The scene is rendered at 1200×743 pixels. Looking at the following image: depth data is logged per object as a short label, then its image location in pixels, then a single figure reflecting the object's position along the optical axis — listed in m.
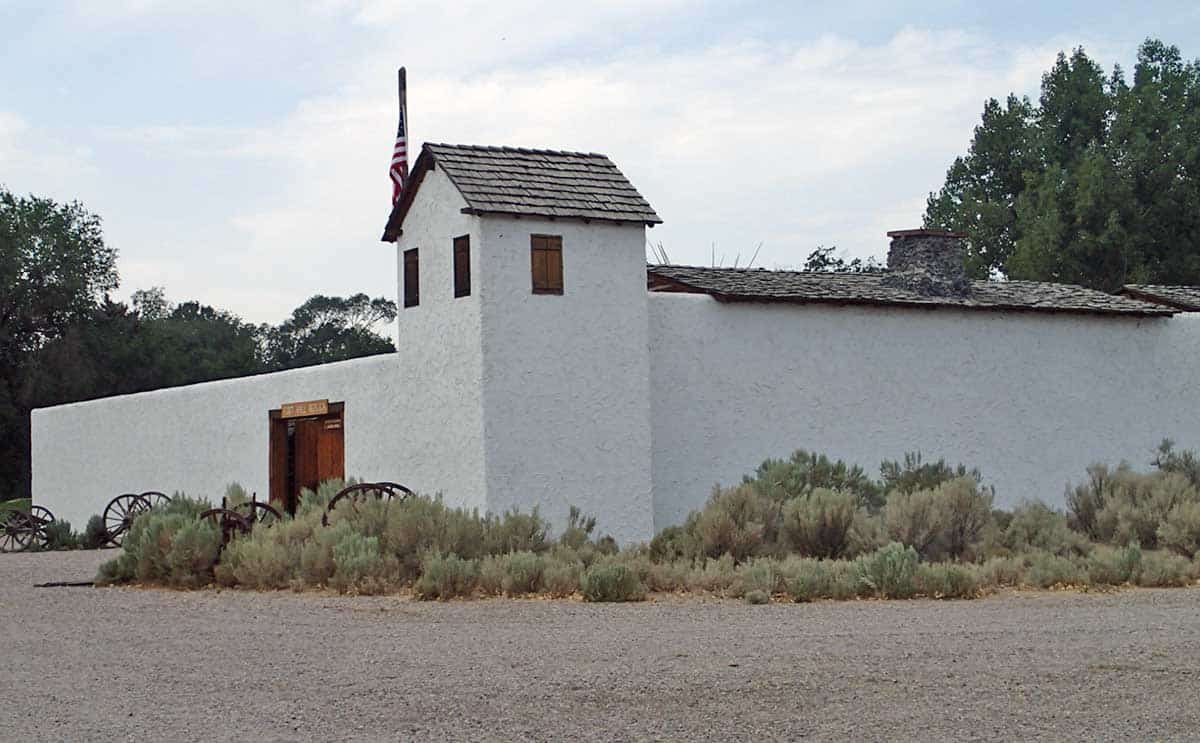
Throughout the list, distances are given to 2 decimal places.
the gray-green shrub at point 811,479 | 18.62
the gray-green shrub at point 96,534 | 25.89
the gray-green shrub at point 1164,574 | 14.81
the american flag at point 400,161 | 21.70
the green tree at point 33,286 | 43.84
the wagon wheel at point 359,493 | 17.52
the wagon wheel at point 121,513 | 24.78
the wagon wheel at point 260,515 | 17.61
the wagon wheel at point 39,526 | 26.41
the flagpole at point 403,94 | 22.67
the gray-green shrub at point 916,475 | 20.17
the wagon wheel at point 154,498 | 25.31
